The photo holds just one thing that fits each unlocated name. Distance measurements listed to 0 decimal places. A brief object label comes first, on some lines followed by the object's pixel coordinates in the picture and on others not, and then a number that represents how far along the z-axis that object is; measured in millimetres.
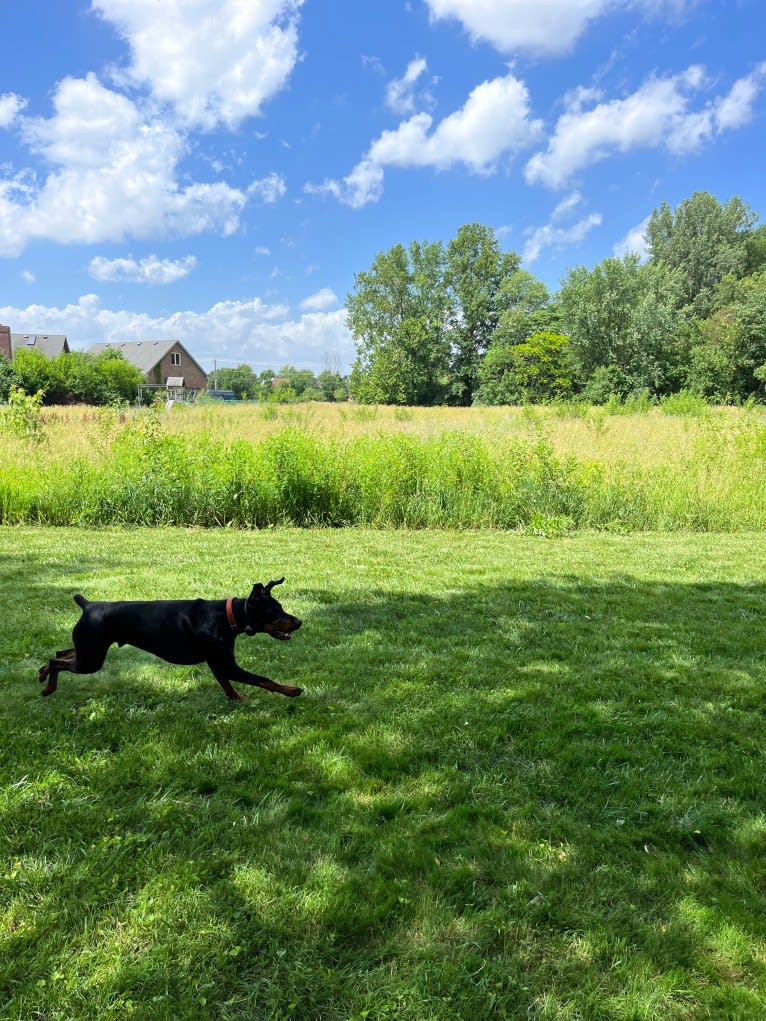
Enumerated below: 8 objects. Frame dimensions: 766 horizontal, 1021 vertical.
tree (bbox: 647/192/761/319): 50562
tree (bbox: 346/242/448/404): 47812
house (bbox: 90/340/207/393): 62688
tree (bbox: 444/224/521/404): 52062
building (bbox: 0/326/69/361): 56344
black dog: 2660
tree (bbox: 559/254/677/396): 35219
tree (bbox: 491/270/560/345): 45000
